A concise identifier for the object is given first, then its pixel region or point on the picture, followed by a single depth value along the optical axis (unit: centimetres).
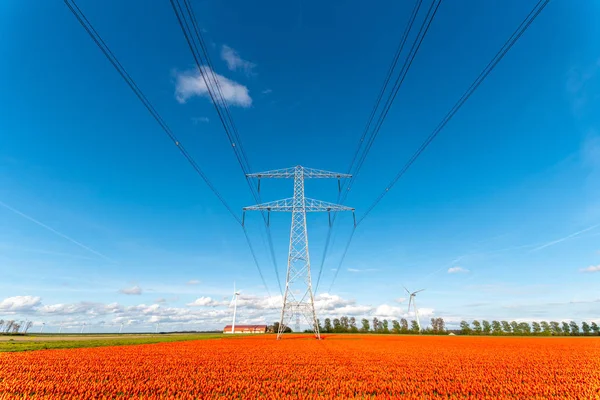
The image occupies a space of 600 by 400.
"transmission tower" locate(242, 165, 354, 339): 3541
